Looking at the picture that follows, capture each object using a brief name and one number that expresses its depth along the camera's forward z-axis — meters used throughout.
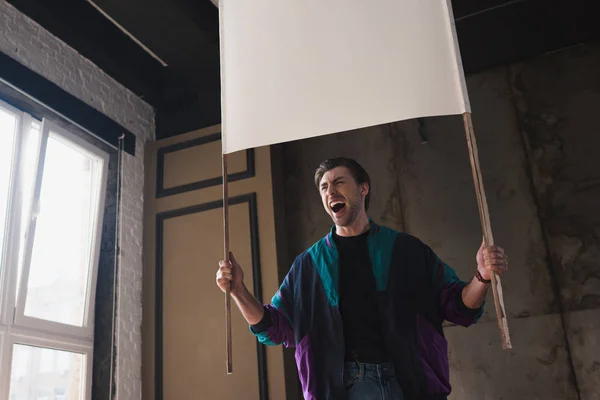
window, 2.71
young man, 1.81
